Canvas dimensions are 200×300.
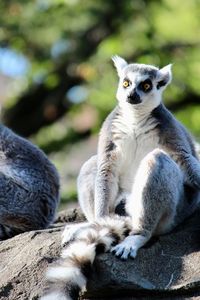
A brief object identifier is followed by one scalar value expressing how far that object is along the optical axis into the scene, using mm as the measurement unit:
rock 13141
